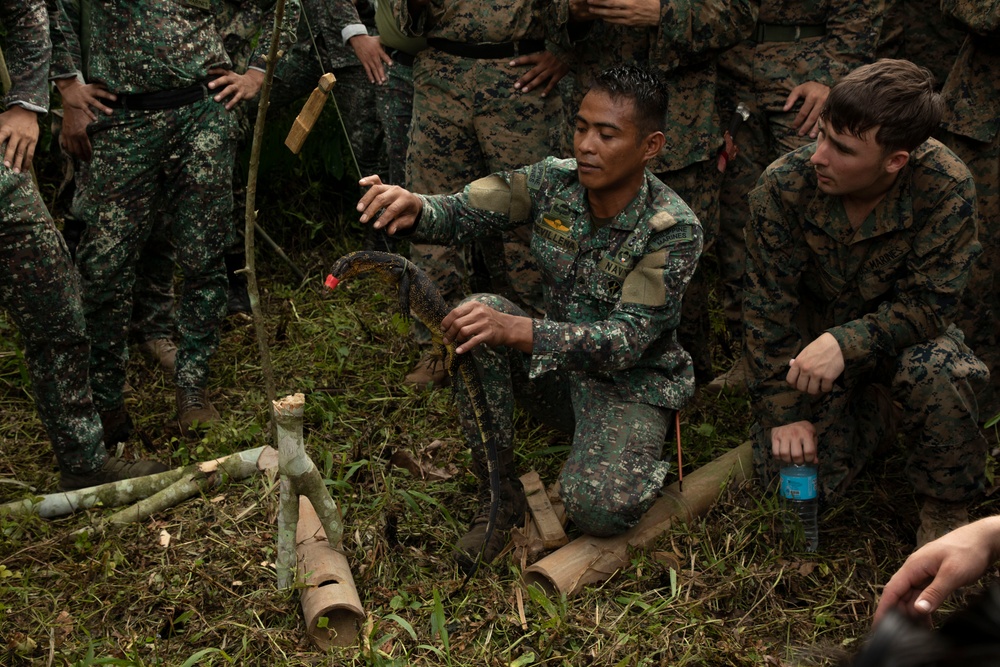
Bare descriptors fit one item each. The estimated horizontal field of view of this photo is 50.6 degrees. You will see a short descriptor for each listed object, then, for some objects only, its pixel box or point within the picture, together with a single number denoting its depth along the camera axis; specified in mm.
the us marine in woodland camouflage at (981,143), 4059
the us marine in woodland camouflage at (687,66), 4074
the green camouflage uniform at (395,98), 5012
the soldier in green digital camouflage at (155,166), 4098
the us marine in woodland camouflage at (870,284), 3322
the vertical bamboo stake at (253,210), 3537
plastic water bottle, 3473
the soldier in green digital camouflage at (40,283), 3543
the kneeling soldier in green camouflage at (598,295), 3373
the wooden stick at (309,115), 3213
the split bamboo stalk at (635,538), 3326
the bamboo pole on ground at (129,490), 3734
